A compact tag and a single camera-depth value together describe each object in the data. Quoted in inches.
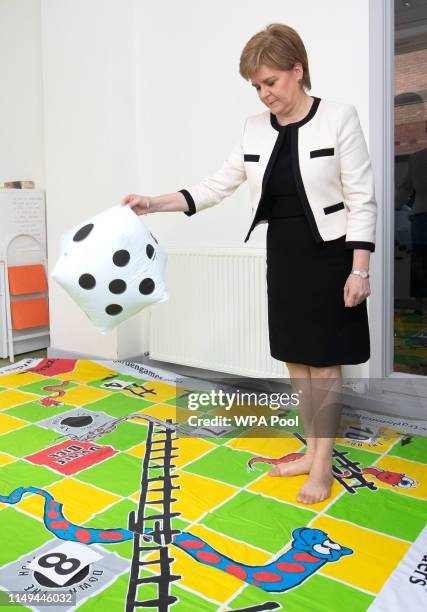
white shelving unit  142.9
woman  64.9
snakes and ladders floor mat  54.4
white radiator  108.1
